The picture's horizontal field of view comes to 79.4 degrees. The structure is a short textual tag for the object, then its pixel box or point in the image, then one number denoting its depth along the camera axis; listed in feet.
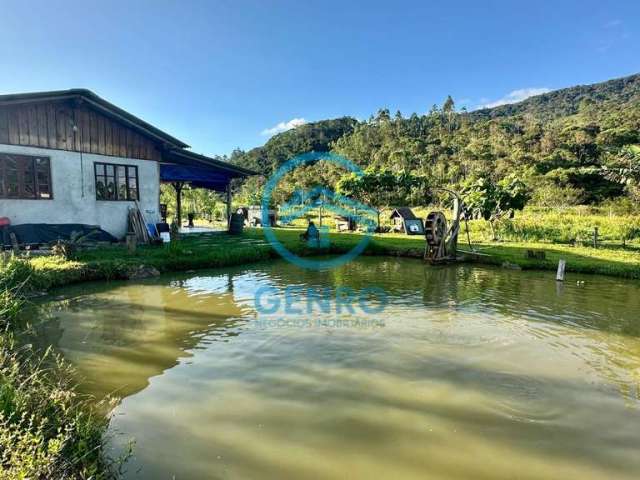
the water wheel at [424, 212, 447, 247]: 45.19
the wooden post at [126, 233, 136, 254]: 40.27
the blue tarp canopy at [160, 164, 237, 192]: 59.88
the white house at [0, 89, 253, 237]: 38.55
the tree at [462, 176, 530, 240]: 63.31
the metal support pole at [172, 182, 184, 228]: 74.08
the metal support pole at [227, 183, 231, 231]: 66.33
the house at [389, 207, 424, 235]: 78.74
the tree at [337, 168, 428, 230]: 94.73
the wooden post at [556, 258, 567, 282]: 34.64
